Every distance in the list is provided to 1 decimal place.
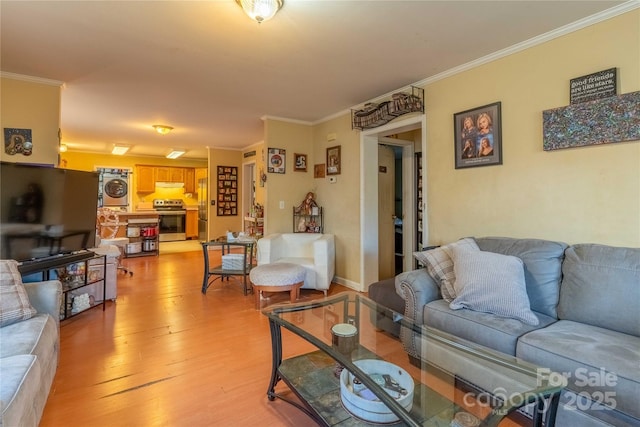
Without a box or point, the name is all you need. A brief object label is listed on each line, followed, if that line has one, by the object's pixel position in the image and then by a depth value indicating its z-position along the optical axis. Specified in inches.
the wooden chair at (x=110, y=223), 192.9
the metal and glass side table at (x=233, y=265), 150.3
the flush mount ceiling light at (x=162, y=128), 197.2
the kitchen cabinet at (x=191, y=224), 343.3
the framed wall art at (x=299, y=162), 183.3
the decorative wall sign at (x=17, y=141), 116.4
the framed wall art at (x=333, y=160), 170.2
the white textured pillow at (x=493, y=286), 70.7
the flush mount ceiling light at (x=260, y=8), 70.2
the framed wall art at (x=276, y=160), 174.9
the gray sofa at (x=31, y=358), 45.2
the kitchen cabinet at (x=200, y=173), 338.1
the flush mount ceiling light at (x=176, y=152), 294.2
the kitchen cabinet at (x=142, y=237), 248.6
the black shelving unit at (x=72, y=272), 98.9
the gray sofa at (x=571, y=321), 50.3
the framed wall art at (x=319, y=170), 182.5
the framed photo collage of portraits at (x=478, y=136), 101.2
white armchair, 146.0
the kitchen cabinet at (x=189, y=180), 350.0
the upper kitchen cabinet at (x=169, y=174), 330.6
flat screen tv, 93.0
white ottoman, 126.4
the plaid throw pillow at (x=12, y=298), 66.2
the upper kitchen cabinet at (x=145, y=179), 320.2
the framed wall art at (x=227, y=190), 285.7
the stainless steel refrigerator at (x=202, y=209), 306.8
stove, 331.0
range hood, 339.4
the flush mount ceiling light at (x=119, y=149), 270.4
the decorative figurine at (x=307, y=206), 181.3
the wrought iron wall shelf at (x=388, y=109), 123.8
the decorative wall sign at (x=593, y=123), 74.4
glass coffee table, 46.2
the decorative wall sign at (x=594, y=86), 77.4
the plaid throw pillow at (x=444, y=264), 83.4
